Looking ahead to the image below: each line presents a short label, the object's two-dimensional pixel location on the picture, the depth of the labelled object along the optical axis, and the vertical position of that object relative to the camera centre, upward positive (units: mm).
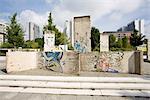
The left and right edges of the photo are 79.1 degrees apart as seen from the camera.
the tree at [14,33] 17719 +3196
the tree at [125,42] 25398 +2198
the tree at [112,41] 27433 +2662
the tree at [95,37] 21539 +3060
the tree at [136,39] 23608 +2752
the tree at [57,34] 16681 +3142
